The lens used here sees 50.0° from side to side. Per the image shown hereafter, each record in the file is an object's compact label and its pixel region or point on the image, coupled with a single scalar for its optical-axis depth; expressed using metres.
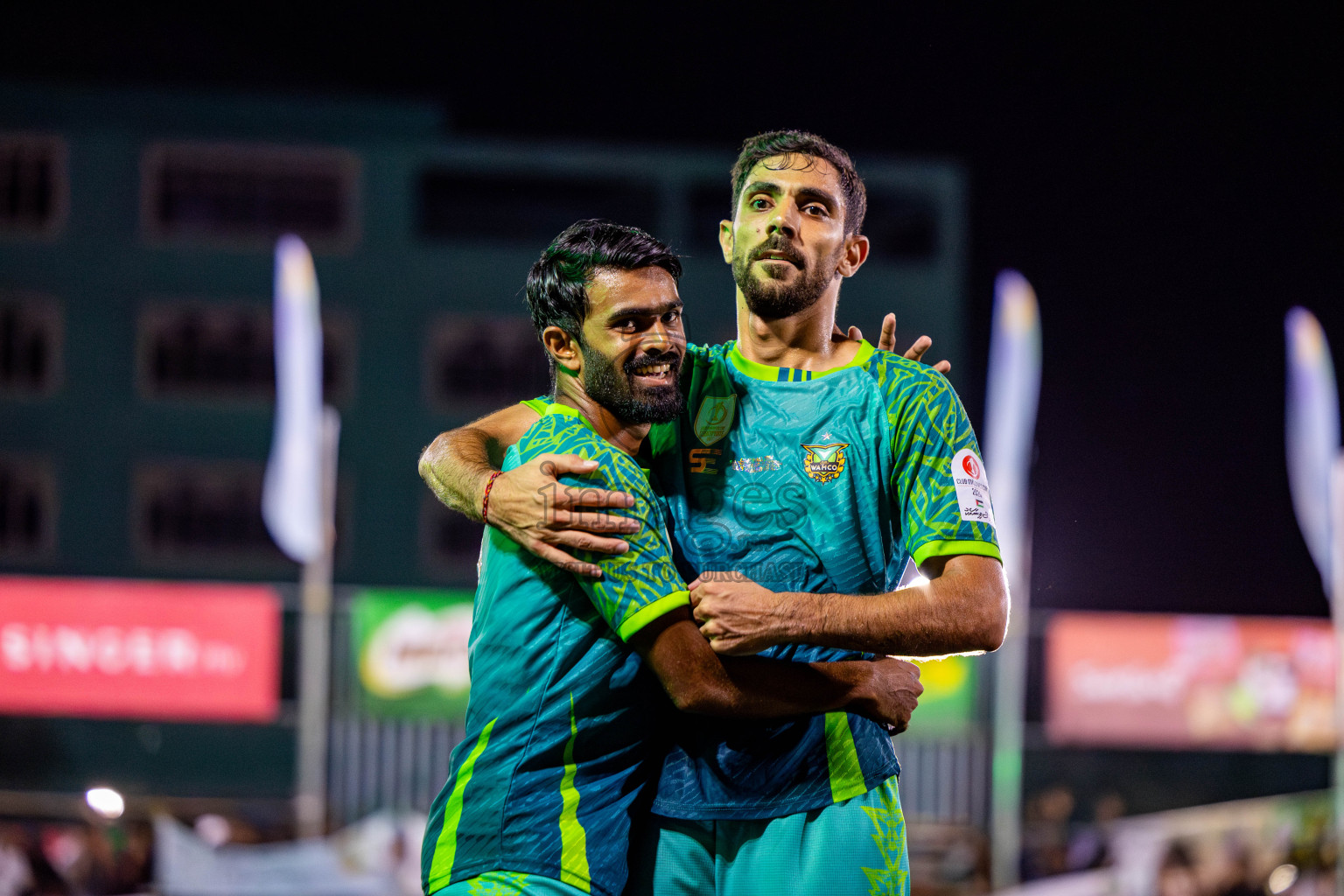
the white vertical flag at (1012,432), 16.47
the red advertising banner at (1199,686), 16.09
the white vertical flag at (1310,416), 16.30
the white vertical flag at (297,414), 18.89
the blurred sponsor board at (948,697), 16.41
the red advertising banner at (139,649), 16.53
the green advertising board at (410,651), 16.14
